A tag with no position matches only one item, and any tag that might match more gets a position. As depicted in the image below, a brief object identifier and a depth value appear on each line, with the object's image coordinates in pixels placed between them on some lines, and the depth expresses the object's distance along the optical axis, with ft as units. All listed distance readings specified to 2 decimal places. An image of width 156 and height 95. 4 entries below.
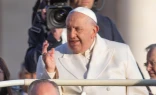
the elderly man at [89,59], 55.19
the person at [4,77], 58.38
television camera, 59.23
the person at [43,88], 44.15
